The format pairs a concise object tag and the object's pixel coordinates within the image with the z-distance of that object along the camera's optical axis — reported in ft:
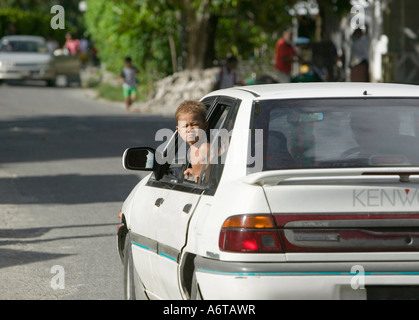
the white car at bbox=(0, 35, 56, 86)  117.91
